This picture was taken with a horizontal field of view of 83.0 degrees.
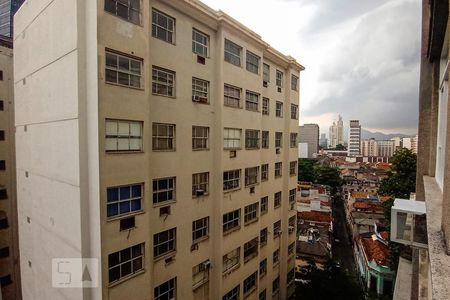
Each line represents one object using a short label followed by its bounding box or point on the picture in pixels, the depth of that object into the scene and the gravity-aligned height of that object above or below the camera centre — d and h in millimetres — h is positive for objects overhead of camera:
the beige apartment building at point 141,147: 8320 -240
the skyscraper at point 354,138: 160750 +2753
